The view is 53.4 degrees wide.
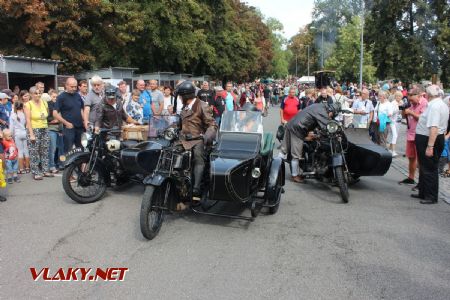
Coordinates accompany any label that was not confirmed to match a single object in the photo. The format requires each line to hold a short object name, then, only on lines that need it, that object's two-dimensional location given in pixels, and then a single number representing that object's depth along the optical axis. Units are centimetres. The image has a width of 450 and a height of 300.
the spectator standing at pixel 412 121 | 862
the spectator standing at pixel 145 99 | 1075
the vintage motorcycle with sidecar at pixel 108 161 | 684
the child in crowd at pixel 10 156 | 829
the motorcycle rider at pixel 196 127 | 607
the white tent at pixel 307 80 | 6748
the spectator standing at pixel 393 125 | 1249
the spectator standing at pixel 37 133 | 895
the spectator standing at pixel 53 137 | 945
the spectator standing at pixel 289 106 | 1188
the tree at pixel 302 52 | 9575
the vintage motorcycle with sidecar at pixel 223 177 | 560
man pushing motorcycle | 826
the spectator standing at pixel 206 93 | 1237
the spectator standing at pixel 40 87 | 918
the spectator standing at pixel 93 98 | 848
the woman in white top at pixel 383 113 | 1234
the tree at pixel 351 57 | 5738
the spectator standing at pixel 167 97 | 1262
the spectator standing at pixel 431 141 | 712
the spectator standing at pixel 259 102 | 1792
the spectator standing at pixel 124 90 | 1062
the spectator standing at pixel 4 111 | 918
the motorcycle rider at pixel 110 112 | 770
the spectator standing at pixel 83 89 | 970
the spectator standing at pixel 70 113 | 864
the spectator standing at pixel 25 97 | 995
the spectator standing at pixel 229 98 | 1520
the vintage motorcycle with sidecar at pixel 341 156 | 766
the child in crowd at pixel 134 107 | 952
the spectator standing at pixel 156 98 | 1157
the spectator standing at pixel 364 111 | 1273
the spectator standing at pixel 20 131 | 959
